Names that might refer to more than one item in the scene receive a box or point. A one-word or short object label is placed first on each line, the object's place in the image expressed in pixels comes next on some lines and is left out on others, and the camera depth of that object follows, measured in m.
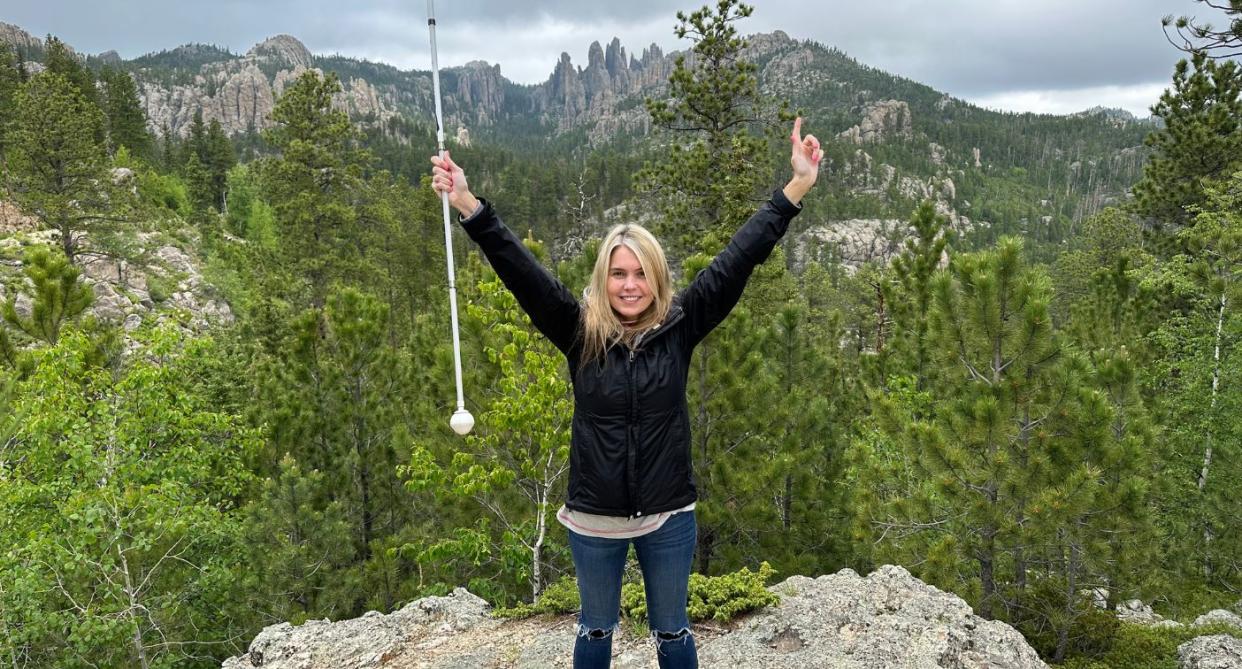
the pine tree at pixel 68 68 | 38.31
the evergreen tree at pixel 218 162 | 51.84
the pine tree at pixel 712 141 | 12.96
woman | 2.19
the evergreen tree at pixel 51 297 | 7.55
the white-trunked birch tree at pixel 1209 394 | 9.13
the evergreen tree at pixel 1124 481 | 5.51
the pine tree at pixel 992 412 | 5.42
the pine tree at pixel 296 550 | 6.95
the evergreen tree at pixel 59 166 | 21.80
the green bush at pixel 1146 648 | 5.85
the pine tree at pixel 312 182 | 18.42
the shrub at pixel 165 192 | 36.59
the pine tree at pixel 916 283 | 9.87
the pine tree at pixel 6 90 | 28.57
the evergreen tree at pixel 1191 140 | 15.38
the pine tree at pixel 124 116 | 44.69
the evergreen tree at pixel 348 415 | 8.39
